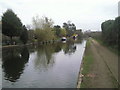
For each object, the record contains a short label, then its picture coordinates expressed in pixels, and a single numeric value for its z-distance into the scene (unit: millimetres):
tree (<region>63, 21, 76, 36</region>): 62745
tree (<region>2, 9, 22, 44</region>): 22876
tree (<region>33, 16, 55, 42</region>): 31261
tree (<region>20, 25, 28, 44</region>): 24870
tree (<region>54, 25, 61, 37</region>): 46861
